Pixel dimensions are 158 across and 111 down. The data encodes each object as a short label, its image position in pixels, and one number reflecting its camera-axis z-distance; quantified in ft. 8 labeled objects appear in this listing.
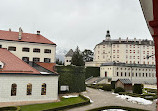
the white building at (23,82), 67.24
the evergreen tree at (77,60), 207.26
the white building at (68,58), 286.25
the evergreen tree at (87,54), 360.48
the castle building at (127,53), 210.59
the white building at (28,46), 99.19
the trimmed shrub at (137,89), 106.01
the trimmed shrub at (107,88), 127.42
